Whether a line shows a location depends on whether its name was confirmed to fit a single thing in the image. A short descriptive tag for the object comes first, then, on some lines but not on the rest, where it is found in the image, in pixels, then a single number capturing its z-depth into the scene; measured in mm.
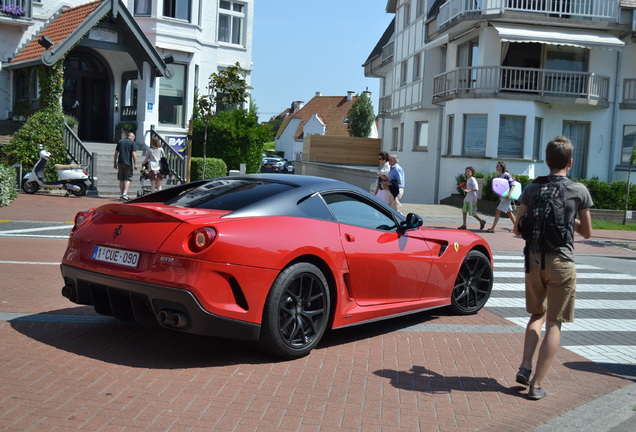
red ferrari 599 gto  5270
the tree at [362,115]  82688
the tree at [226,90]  24312
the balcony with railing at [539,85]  29469
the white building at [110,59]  24391
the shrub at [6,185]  17688
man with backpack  5133
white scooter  21056
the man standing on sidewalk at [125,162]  20109
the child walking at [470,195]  19016
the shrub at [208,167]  26797
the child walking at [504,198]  18641
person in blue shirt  16953
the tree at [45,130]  21938
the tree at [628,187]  23511
